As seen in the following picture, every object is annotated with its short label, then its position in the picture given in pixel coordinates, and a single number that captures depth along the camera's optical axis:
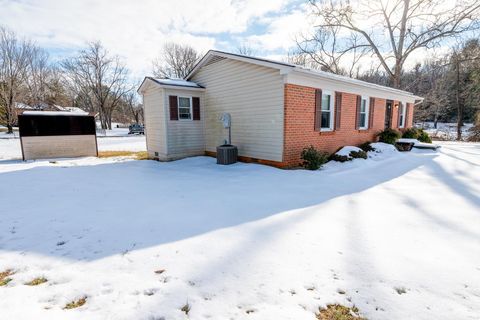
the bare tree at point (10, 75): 28.91
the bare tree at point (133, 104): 51.67
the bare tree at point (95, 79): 37.19
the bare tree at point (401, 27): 17.73
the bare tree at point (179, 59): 37.06
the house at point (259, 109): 8.18
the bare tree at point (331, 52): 21.73
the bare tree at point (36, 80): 33.07
